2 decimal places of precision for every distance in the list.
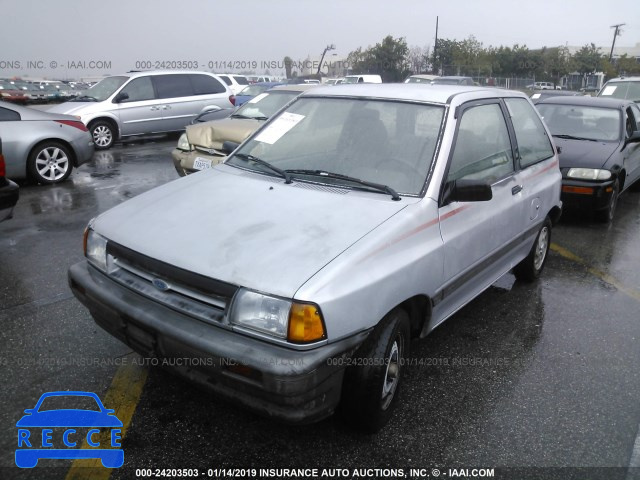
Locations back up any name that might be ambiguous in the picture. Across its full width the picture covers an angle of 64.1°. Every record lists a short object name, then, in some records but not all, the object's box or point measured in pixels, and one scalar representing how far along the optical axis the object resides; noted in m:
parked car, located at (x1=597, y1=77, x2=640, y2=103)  12.89
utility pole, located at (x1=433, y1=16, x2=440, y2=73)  45.33
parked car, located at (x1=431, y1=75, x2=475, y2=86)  19.66
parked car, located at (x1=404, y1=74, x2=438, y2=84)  21.30
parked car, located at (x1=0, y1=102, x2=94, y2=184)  7.18
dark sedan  6.30
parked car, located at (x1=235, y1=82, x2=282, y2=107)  14.95
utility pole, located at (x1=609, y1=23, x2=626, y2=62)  58.29
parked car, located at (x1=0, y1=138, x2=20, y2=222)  4.76
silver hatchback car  2.14
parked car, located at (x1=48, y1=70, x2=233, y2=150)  11.16
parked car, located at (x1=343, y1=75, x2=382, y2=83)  24.88
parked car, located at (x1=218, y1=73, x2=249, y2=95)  21.55
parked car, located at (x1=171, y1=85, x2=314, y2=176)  6.53
